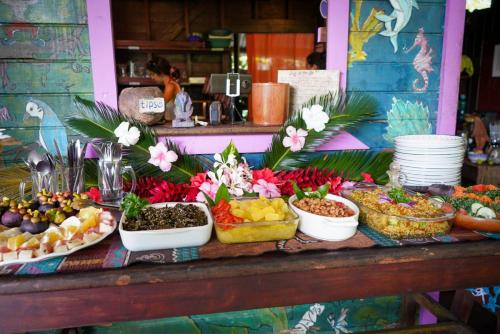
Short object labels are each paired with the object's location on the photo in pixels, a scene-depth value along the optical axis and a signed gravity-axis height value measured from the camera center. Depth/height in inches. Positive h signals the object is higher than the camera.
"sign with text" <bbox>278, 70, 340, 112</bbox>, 81.4 +2.3
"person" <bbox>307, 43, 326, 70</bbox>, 185.1 +17.1
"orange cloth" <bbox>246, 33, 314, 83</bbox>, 257.4 +28.0
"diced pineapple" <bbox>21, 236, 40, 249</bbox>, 45.8 -17.7
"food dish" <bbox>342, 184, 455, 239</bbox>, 52.3 -16.6
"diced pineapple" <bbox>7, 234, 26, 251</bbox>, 45.5 -17.4
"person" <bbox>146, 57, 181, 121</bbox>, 159.8 +8.6
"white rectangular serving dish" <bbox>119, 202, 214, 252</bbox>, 47.3 -17.8
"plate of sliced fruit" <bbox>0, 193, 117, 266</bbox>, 45.6 -17.4
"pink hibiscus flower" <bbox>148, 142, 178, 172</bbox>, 70.9 -11.3
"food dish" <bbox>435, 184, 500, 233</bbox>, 54.6 -16.9
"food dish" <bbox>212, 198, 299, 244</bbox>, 49.4 -17.3
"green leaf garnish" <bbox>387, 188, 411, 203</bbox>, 57.8 -15.5
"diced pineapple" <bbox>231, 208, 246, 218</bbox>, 51.5 -15.8
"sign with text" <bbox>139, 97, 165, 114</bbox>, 74.1 -2.1
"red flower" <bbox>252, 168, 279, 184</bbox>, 65.8 -14.0
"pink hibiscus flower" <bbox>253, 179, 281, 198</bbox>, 63.3 -15.5
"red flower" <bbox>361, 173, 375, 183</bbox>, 76.6 -16.7
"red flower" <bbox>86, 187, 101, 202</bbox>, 65.6 -17.0
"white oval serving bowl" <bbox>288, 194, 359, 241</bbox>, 50.6 -17.5
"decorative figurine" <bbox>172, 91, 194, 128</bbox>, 77.8 -3.4
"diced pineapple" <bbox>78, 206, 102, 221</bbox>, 52.8 -16.2
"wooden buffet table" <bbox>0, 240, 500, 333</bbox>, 42.7 -22.5
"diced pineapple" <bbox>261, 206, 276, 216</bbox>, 51.1 -15.4
